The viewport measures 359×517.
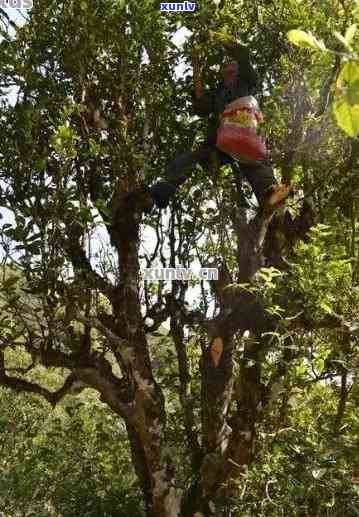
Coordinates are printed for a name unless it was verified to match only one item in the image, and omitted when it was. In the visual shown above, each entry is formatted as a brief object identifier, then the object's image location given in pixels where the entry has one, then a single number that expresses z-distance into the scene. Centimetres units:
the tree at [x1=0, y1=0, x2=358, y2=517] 525
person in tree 543
